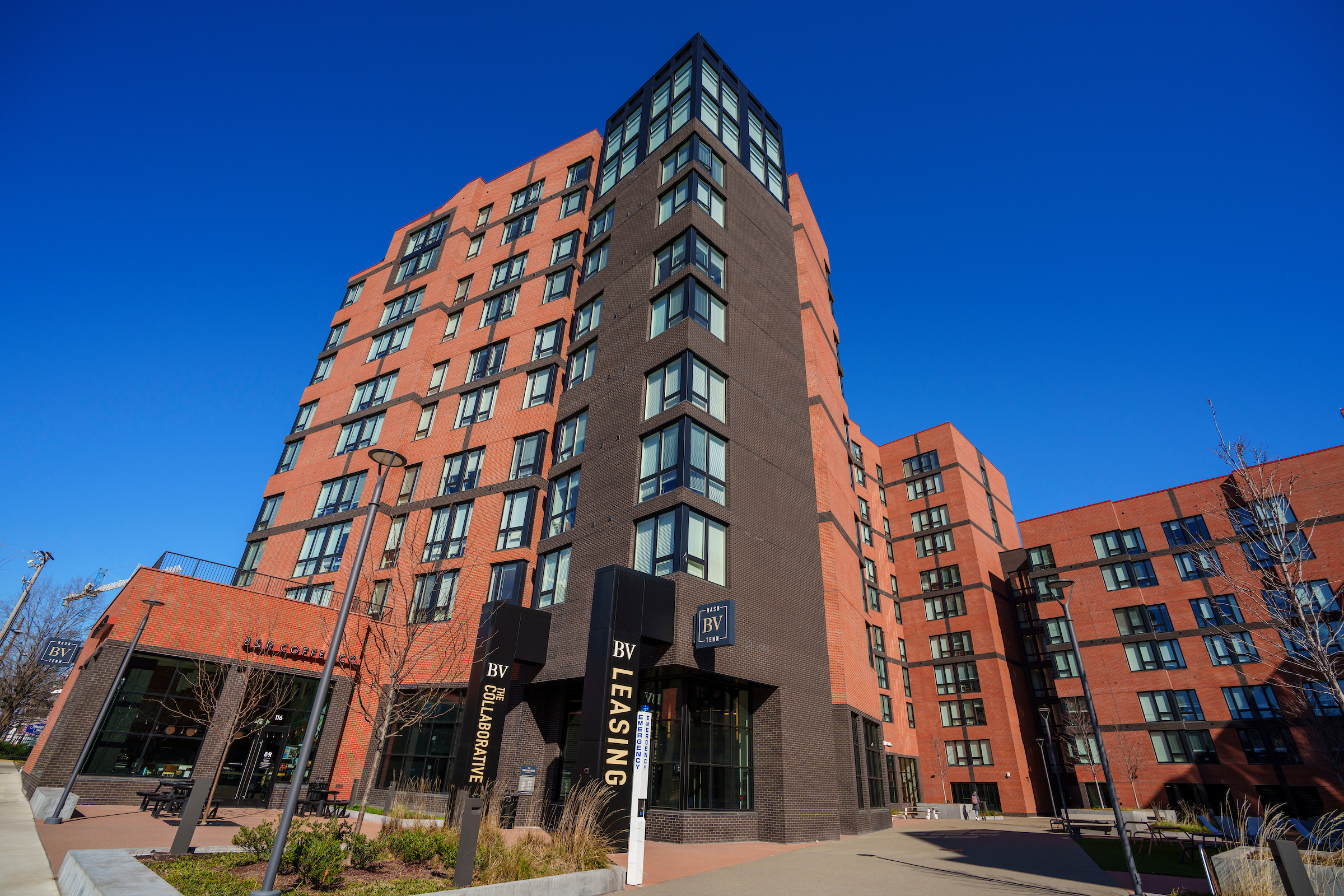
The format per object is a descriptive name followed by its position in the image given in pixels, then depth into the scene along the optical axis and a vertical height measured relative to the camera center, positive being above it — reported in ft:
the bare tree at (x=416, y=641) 85.56 +15.74
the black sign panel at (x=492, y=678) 66.23 +8.99
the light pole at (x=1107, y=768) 38.04 +1.86
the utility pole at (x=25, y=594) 81.51 +18.75
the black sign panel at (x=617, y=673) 53.31 +8.06
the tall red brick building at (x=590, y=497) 69.15 +35.00
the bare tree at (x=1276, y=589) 49.67 +23.08
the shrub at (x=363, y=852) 35.29 -4.34
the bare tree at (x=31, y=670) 146.30 +17.48
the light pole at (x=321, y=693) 27.02 +3.19
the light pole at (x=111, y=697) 59.73 +5.29
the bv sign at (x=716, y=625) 60.34 +13.25
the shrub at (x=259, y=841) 35.14 -4.05
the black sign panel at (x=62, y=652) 88.89 +12.96
